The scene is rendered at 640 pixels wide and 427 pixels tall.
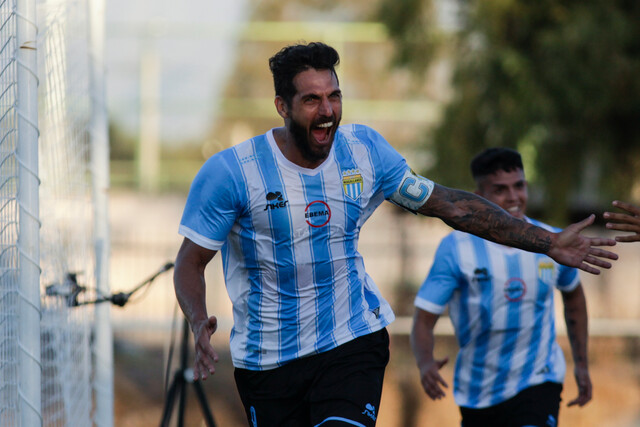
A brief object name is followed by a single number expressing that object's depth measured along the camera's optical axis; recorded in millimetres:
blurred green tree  23609
